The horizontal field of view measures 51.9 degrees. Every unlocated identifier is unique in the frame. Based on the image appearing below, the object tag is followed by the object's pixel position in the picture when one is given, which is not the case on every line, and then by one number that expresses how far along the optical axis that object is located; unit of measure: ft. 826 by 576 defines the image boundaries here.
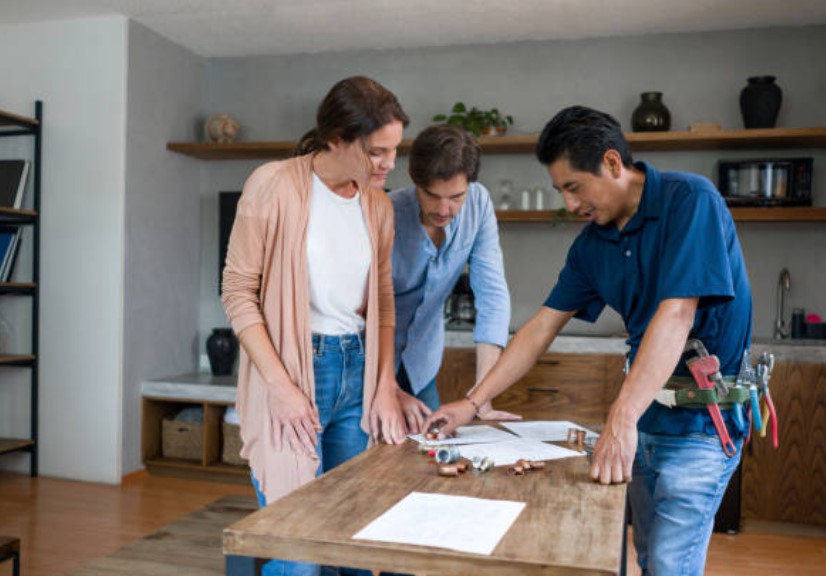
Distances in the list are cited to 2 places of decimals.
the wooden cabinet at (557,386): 13.58
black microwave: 13.80
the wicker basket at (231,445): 15.23
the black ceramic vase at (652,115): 14.39
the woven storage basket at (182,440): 15.51
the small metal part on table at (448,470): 4.86
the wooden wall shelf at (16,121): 14.51
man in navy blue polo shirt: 4.96
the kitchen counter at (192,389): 15.34
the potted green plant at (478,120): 15.26
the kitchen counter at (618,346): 12.69
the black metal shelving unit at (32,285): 15.02
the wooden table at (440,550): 3.51
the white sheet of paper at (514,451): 5.33
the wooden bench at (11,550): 8.34
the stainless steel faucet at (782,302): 14.51
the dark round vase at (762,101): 13.94
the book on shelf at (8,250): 14.90
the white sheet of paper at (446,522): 3.68
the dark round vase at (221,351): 16.53
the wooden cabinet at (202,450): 15.30
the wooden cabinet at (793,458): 12.66
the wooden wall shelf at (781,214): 13.55
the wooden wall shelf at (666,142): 13.60
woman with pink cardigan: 5.74
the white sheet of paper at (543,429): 6.05
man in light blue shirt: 7.54
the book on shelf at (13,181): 14.92
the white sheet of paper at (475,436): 5.84
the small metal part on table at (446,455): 5.11
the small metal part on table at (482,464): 4.99
